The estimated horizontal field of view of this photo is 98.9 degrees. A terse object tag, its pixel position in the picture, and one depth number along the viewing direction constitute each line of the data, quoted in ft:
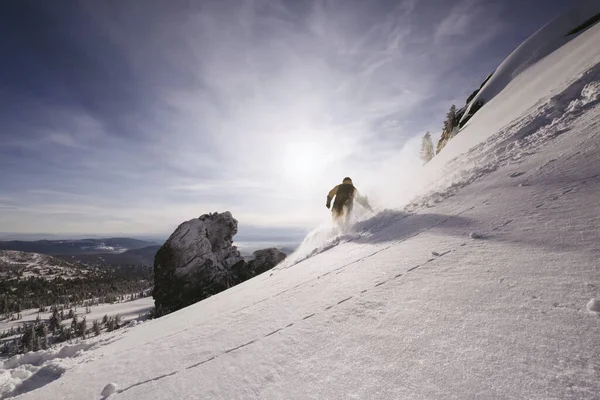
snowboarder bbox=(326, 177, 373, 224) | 32.95
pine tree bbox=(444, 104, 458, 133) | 105.40
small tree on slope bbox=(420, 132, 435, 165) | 161.01
